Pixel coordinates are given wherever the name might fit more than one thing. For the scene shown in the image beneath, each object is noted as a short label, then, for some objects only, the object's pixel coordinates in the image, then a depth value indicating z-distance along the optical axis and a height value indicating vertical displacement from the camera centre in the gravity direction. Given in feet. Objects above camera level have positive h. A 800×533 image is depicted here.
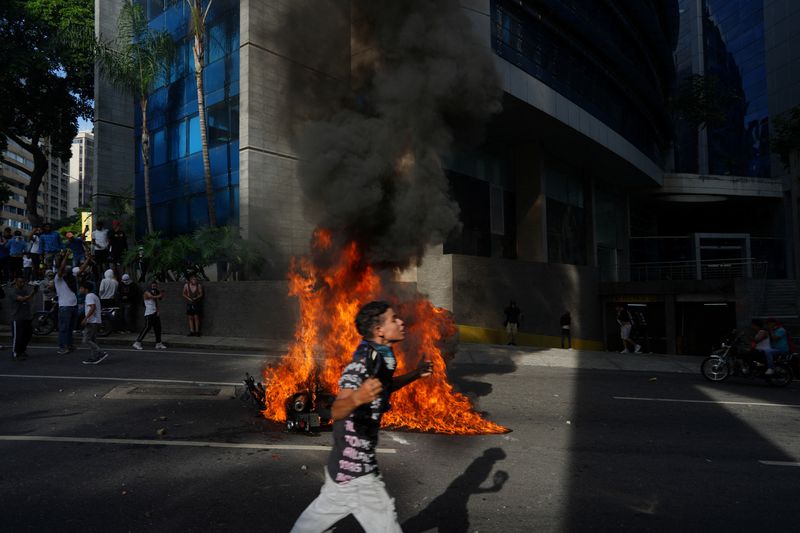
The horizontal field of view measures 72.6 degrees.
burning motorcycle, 19.65 -4.31
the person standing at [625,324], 59.67 -4.09
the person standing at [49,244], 51.98 +4.94
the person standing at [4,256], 54.29 +4.01
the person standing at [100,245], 50.26 +4.60
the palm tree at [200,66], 55.77 +23.43
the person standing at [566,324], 60.49 -4.03
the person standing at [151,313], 38.11 -1.35
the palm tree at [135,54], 62.18 +27.49
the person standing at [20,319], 32.07 -1.35
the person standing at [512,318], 55.88 -3.03
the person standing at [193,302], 45.85 -0.72
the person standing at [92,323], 32.04 -1.69
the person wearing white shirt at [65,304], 33.30 -0.54
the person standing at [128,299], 47.21 -0.42
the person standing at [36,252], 53.11 +4.27
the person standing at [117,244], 50.01 +4.64
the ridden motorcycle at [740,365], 34.45 -5.12
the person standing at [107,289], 45.44 +0.48
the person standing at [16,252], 55.01 +4.48
